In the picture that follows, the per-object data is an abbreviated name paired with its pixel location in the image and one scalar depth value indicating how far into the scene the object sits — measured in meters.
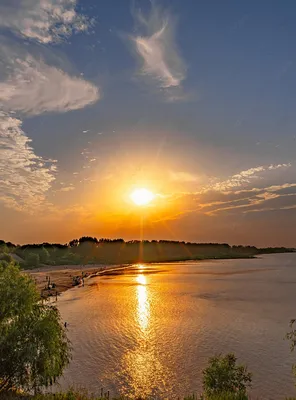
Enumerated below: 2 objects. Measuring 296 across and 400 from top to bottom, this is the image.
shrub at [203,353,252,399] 32.16
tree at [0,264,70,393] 28.25
